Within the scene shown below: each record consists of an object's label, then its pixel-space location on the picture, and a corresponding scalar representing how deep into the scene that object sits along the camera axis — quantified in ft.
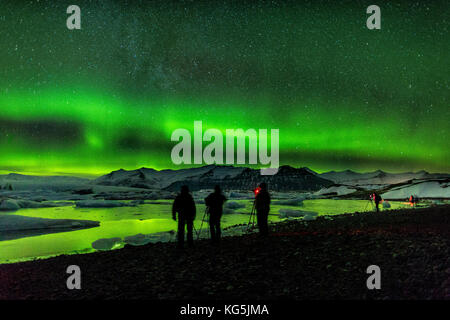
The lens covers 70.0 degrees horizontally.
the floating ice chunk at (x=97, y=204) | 224.33
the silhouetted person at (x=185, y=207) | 45.03
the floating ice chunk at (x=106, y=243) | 66.90
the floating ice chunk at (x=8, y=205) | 173.87
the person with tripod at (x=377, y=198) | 123.97
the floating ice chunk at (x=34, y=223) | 104.42
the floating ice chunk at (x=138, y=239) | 70.33
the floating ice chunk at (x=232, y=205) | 198.65
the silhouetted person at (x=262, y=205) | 48.67
